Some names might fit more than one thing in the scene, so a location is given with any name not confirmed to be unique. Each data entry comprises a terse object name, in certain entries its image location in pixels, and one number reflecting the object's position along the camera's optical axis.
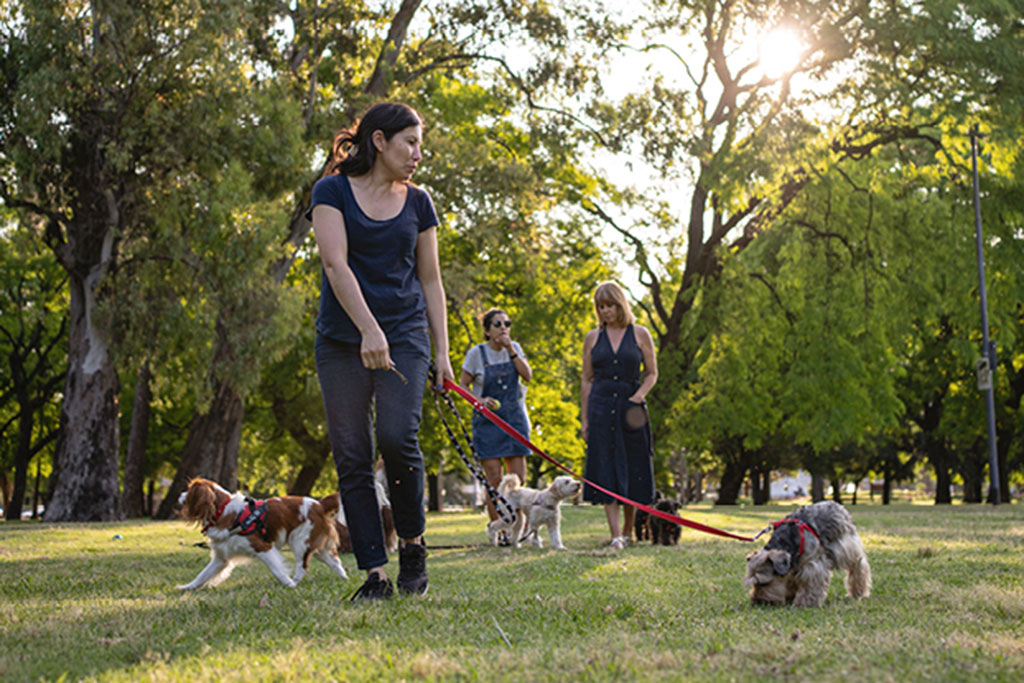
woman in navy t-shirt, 4.93
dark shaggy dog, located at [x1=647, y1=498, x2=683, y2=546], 9.66
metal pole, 22.25
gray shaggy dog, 5.04
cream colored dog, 9.59
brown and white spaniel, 6.14
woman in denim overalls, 10.01
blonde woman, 9.19
